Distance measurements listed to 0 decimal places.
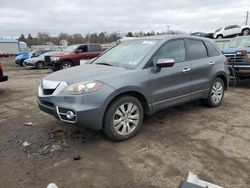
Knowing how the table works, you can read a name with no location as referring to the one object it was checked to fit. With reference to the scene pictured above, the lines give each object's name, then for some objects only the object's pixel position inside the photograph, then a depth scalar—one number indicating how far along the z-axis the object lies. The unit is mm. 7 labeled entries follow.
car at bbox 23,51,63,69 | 15101
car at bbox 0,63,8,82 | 6010
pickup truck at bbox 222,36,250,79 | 5969
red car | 11148
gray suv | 2842
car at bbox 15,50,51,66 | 16908
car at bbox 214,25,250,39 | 19915
